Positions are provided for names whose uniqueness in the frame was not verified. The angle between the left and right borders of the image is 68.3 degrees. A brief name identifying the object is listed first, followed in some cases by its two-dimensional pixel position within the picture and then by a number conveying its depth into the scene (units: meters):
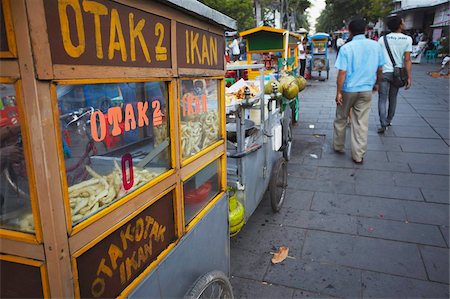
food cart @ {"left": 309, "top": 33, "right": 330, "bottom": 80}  12.53
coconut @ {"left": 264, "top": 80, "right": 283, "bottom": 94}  4.01
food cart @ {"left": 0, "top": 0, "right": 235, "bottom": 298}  0.89
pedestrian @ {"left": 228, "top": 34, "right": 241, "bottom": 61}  13.14
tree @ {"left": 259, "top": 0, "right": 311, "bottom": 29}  27.56
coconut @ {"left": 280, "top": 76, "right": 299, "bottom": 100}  4.31
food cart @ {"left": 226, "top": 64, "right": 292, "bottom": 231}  2.65
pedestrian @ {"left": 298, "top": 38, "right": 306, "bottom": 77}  12.45
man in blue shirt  4.39
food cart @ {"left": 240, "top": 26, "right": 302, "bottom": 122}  6.61
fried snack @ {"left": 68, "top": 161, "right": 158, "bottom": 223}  1.10
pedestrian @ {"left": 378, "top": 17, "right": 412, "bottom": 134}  5.39
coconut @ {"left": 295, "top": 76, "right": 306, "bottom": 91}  5.02
